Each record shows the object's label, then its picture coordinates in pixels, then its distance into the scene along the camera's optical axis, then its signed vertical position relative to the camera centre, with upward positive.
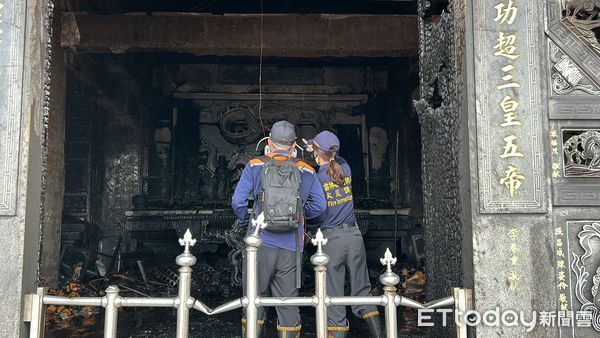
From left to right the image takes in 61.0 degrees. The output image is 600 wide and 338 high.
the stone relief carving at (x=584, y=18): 3.76 +1.40
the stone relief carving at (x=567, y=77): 3.67 +0.92
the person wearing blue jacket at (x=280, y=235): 3.94 -0.24
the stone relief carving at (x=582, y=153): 3.58 +0.36
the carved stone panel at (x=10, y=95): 3.51 +0.77
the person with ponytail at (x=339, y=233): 4.34 -0.24
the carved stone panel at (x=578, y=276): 3.44 -0.49
